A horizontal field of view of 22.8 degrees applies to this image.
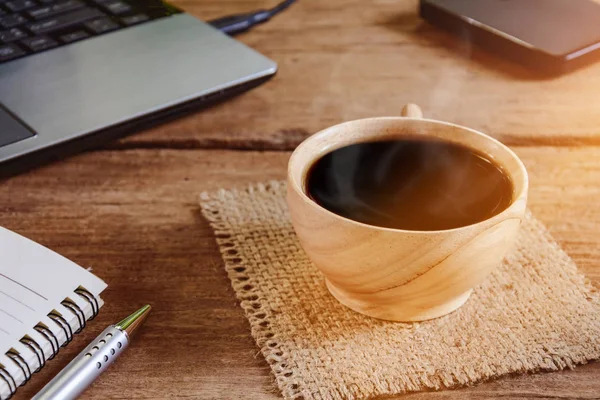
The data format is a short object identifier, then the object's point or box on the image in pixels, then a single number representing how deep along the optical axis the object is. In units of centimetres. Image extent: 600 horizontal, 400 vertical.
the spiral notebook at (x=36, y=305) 57
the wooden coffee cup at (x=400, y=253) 57
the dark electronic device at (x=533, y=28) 81
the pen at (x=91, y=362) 57
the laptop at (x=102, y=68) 73
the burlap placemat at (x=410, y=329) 58
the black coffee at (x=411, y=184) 61
